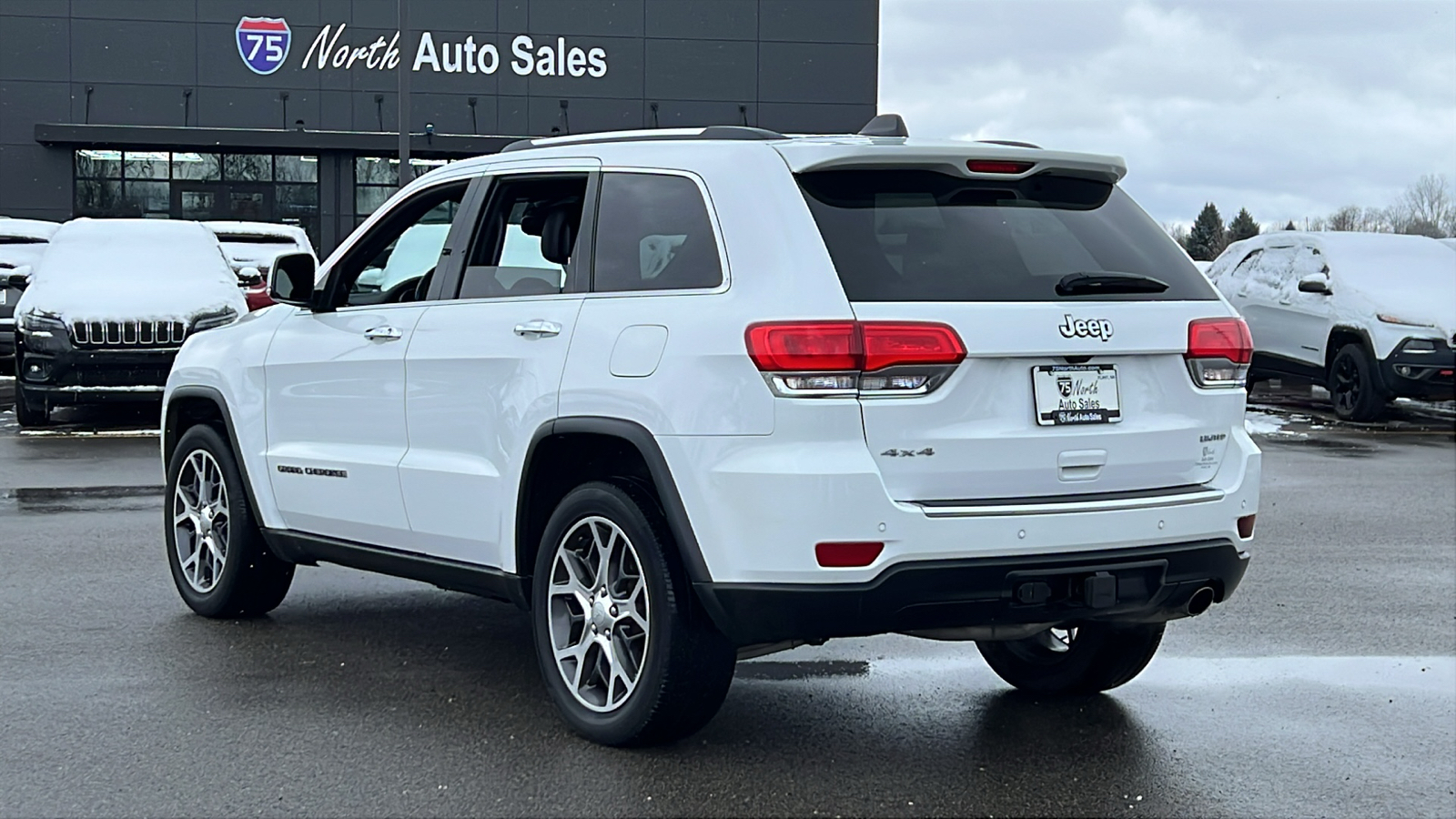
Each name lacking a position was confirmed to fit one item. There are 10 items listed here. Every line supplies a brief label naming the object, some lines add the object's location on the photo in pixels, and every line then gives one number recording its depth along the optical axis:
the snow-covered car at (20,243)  20.97
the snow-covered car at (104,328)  14.35
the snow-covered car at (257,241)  21.83
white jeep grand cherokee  4.46
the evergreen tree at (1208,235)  94.99
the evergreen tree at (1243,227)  93.06
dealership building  38.72
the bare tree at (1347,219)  83.38
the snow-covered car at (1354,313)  16.41
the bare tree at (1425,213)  83.75
